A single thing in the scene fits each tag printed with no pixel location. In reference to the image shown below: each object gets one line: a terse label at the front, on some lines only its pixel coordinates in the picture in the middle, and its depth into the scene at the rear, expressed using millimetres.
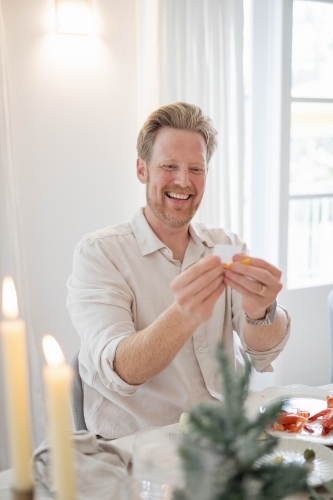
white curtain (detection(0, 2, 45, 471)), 2447
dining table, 866
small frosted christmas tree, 571
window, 3172
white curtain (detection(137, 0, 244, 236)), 2713
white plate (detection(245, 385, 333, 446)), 1354
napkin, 901
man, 1392
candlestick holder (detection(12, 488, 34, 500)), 519
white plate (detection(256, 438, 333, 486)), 994
